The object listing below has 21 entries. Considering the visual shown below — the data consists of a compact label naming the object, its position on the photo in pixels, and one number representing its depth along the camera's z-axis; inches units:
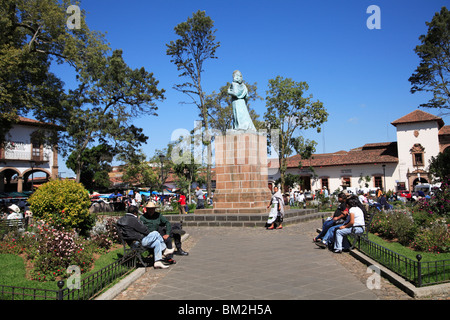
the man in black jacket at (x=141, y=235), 253.0
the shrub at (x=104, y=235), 318.0
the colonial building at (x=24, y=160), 1258.6
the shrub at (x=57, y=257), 237.0
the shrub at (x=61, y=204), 354.9
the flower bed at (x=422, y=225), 287.1
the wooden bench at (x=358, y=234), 295.3
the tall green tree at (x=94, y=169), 1561.3
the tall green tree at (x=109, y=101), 752.3
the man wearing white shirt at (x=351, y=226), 297.7
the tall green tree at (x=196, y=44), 989.2
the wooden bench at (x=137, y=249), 247.4
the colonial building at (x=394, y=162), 1524.4
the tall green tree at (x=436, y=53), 823.7
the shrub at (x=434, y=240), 279.3
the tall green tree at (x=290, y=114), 1096.2
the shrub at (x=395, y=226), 325.1
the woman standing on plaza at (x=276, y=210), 443.4
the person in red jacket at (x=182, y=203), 635.5
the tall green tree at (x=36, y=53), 555.2
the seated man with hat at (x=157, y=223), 268.5
